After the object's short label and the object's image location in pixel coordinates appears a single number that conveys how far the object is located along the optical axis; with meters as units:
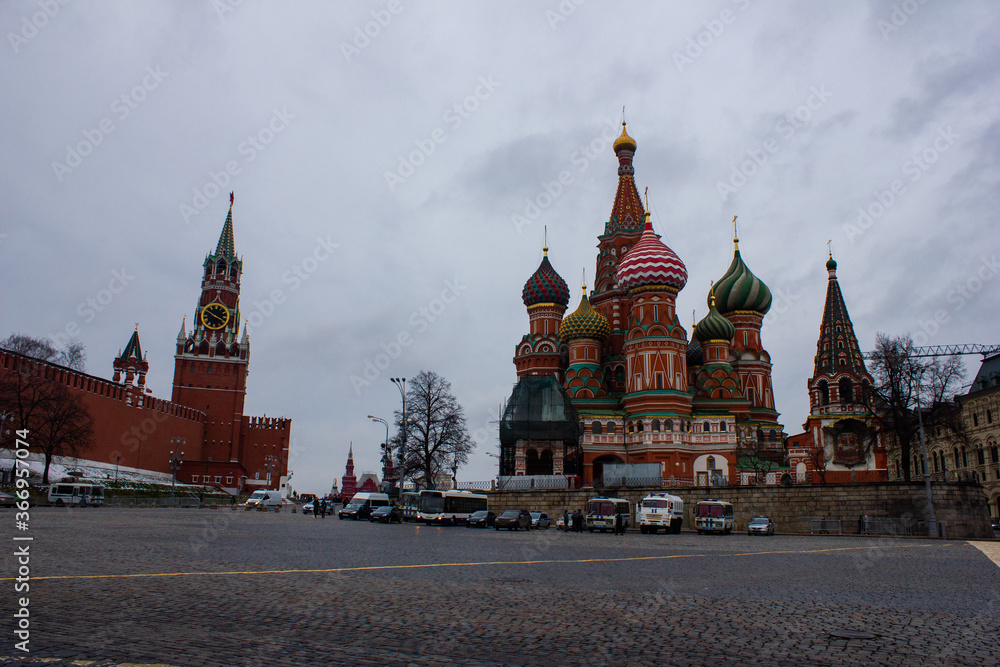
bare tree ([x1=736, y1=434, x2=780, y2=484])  50.88
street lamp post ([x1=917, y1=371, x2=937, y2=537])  29.25
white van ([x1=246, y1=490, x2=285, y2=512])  49.66
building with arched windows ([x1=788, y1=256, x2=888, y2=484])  50.19
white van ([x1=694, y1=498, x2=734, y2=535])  32.06
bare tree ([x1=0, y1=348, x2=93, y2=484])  46.06
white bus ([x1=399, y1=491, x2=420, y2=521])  40.16
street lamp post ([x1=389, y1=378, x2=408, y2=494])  39.37
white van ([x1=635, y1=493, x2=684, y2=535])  31.39
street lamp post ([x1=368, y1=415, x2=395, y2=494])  53.13
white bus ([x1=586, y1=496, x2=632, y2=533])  31.34
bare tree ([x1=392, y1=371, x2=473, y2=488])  51.38
